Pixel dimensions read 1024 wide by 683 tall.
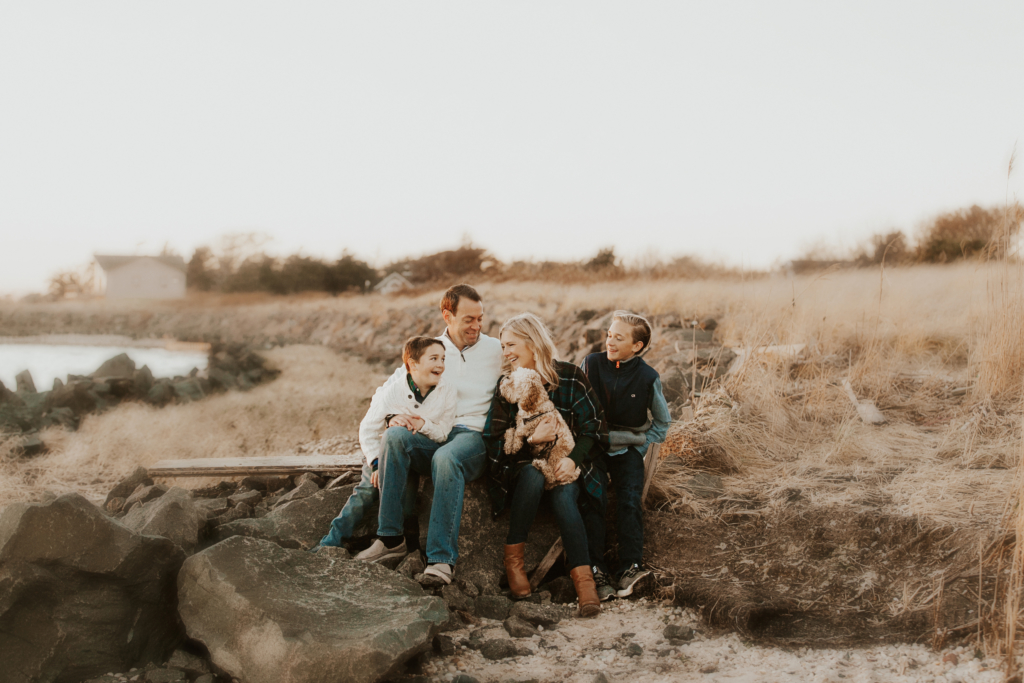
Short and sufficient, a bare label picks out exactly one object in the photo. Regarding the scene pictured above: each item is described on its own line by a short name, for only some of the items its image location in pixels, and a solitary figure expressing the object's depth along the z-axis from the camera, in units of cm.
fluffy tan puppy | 367
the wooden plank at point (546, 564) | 387
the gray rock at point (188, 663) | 268
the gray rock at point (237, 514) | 400
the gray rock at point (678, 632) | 323
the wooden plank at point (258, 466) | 480
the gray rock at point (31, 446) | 685
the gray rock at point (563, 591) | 373
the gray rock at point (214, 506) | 408
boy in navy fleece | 390
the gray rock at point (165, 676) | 262
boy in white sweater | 364
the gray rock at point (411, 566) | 347
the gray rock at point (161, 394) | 1057
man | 342
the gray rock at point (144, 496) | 451
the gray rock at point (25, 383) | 1042
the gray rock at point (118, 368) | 1113
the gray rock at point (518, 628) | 323
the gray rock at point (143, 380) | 1088
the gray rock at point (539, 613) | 336
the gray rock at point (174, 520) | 323
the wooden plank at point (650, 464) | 419
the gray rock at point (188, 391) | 1095
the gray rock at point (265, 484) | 491
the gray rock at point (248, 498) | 440
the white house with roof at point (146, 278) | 3031
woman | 363
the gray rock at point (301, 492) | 435
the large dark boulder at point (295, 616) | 249
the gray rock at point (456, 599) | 340
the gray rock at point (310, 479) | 464
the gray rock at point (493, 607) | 344
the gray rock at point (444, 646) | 301
